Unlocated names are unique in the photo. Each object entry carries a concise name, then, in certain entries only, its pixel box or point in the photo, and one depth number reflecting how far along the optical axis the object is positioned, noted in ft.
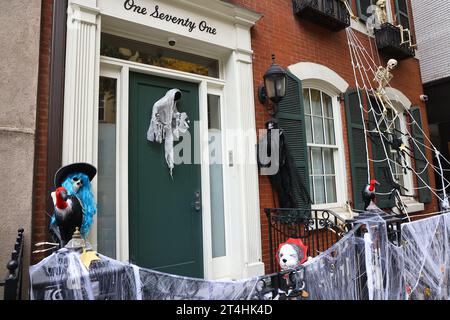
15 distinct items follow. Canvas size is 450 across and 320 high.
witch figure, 8.04
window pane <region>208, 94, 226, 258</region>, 13.48
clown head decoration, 10.95
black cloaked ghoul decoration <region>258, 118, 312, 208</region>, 14.26
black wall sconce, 13.91
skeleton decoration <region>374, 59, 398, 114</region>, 20.34
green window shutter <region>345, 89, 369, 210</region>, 18.16
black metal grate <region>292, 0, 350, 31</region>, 17.17
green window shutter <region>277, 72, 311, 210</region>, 15.34
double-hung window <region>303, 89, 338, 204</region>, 17.26
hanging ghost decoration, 11.97
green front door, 11.39
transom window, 12.10
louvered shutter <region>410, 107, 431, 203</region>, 23.70
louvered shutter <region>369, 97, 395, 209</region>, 19.72
